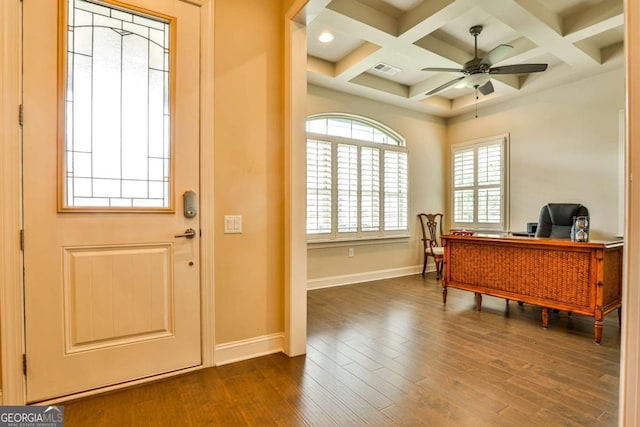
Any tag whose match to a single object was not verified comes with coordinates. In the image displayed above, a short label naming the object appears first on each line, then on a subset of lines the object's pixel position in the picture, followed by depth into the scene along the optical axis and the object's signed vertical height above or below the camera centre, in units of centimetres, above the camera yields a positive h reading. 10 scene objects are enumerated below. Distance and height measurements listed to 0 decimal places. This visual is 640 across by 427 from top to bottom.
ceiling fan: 312 +149
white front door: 172 +10
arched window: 454 +48
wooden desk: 257 -57
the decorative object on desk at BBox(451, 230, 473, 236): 356 -27
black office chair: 363 -10
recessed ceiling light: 356 +199
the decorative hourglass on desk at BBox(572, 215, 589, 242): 269 -17
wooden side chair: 526 -44
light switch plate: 223 -11
